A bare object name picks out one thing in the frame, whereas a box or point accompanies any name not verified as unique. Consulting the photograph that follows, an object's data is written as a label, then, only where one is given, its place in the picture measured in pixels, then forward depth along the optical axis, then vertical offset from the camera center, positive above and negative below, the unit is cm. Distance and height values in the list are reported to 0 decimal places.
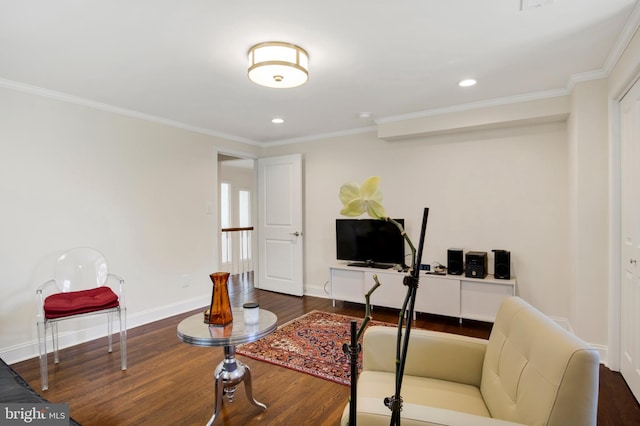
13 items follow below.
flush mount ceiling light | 222 +102
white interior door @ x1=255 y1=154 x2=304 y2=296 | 493 -14
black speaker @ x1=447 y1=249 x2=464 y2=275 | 370 -53
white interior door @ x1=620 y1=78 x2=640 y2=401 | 218 -18
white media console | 346 -86
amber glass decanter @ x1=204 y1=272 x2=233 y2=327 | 210 -55
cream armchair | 99 -64
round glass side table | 190 -69
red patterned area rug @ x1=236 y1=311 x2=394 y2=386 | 266 -119
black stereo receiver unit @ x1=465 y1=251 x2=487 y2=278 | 351 -52
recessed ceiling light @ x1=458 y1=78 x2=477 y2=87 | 288 +114
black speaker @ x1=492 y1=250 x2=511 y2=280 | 348 -52
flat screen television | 408 -36
